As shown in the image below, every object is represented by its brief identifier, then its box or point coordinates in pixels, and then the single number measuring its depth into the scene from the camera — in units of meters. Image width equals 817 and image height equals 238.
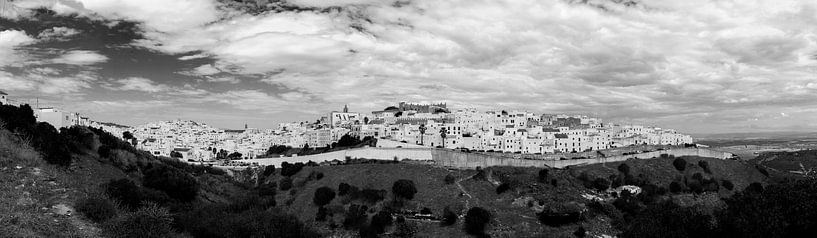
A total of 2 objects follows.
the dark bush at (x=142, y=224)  19.77
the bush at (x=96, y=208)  20.56
